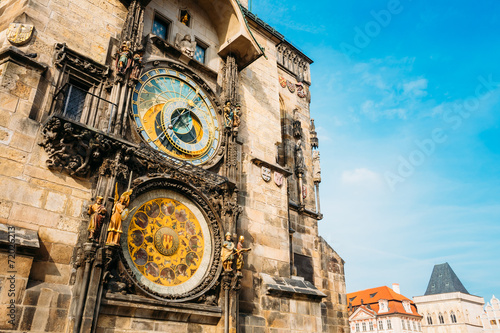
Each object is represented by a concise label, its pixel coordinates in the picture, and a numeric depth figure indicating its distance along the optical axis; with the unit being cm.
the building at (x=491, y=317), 7431
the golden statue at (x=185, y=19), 1217
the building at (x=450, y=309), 6712
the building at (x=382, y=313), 5569
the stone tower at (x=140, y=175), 718
